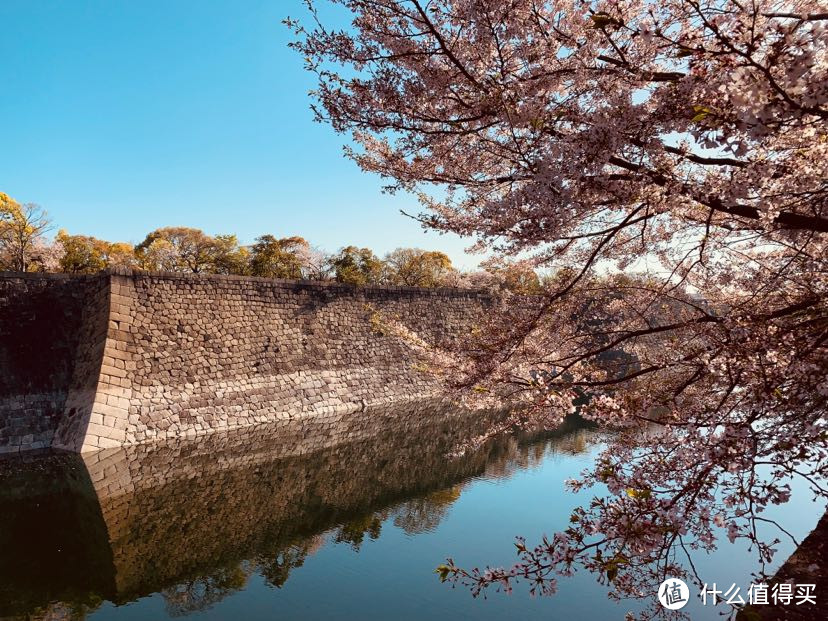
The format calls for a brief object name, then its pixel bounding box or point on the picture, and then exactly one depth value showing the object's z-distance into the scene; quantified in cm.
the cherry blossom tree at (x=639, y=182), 893
